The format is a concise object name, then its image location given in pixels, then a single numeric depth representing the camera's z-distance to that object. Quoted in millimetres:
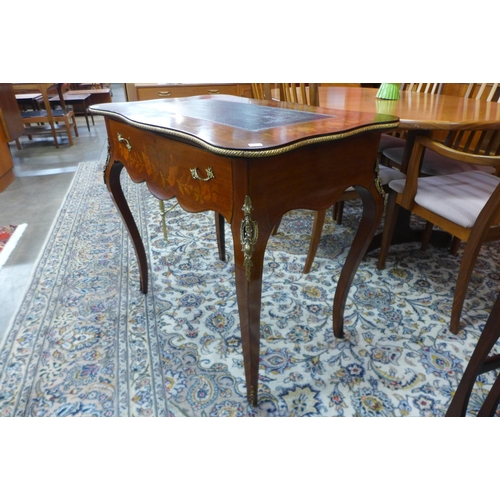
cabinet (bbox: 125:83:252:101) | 3432
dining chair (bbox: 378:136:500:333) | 1291
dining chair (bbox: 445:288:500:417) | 833
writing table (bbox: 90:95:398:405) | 788
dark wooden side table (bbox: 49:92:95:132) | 5582
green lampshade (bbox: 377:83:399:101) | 2016
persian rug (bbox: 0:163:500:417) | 1151
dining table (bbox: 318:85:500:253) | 1396
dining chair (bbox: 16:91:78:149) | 4293
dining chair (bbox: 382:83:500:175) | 1903
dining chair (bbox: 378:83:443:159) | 2252
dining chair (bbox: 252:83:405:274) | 1670
